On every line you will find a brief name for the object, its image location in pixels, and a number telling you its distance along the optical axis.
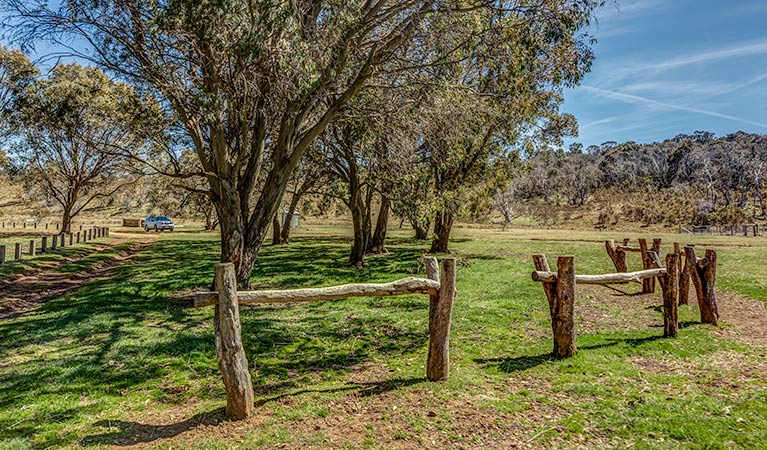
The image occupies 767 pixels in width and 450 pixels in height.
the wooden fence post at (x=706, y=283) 8.54
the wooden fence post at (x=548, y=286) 6.64
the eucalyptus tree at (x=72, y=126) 19.40
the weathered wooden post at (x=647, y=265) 12.16
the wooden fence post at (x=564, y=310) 6.45
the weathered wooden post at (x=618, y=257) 13.41
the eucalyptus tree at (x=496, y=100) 8.94
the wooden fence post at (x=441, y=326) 5.71
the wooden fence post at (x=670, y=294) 7.54
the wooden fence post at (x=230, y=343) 4.75
